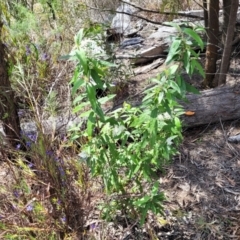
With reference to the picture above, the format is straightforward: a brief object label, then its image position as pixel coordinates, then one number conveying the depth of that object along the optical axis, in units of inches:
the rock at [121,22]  184.5
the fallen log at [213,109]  113.4
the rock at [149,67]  159.2
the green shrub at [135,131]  61.4
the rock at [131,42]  174.7
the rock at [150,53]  164.7
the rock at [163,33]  164.1
